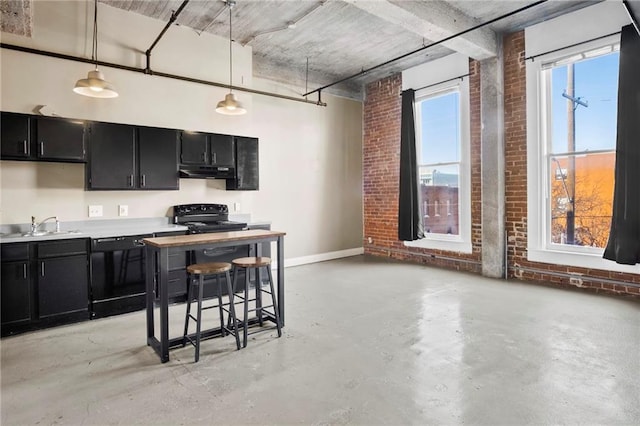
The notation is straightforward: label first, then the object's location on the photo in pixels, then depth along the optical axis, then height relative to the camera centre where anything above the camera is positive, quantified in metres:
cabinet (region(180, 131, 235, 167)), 4.88 +0.89
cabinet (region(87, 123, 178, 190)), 4.17 +0.68
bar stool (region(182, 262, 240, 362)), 2.99 -0.64
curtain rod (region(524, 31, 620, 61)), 4.52 +2.16
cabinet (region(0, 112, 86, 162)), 3.66 +0.81
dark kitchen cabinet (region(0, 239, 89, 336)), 3.44 -0.69
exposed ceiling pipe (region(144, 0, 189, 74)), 4.48 +2.07
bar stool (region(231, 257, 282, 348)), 3.19 -0.76
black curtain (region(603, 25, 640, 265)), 4.22 +0.61
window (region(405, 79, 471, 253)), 6.12 +0.82
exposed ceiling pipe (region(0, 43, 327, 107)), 3.89 +1.83
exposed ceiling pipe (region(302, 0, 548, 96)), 4.57 +2.28
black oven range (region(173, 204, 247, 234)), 4.72 -0.07
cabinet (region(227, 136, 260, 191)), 5.38 +0.70
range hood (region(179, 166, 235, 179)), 4.88 +0.57
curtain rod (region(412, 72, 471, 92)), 6.00 +2.24
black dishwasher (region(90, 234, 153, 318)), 3.92 -0.69
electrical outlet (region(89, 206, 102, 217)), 4.36 +0.04
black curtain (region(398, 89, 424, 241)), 6.65 +0.58
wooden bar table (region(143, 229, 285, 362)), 2.90 -0.37
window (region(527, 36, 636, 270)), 4.71 +0.79
